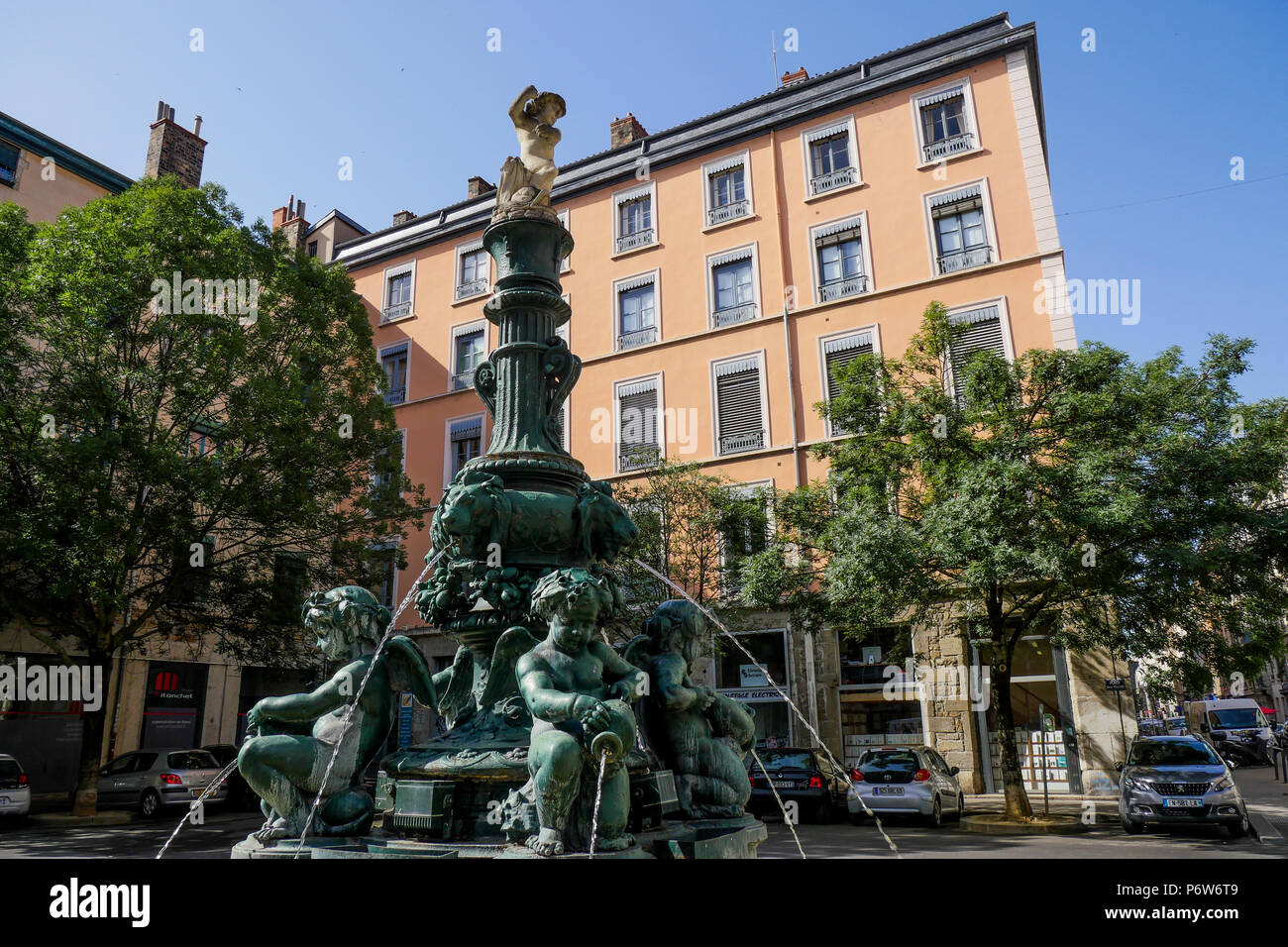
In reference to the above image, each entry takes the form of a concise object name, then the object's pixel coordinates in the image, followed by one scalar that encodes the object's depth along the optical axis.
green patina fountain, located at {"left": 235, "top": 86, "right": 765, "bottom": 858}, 3.71
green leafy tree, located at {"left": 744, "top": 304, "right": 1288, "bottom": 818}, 12.69
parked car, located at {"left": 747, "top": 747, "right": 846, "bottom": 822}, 15.65
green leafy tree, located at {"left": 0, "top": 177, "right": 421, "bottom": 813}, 15.05
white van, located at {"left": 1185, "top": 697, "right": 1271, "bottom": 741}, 35.47
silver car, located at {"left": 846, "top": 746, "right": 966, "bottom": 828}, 14.35
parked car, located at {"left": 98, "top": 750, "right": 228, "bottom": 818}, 17.97
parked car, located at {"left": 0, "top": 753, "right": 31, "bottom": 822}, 15.17
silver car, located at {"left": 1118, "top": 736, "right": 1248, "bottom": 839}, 12.12
